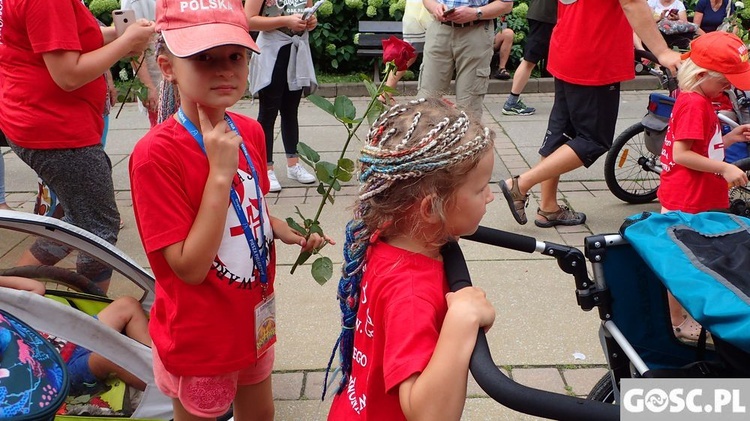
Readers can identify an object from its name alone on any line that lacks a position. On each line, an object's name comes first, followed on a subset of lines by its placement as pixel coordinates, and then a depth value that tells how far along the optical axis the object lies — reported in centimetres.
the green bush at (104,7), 868
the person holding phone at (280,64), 492
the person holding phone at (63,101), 274
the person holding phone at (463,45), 520
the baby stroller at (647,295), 157
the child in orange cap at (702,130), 315
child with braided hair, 132
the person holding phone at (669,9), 859
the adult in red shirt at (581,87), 427
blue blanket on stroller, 156
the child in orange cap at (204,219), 171
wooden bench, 866
